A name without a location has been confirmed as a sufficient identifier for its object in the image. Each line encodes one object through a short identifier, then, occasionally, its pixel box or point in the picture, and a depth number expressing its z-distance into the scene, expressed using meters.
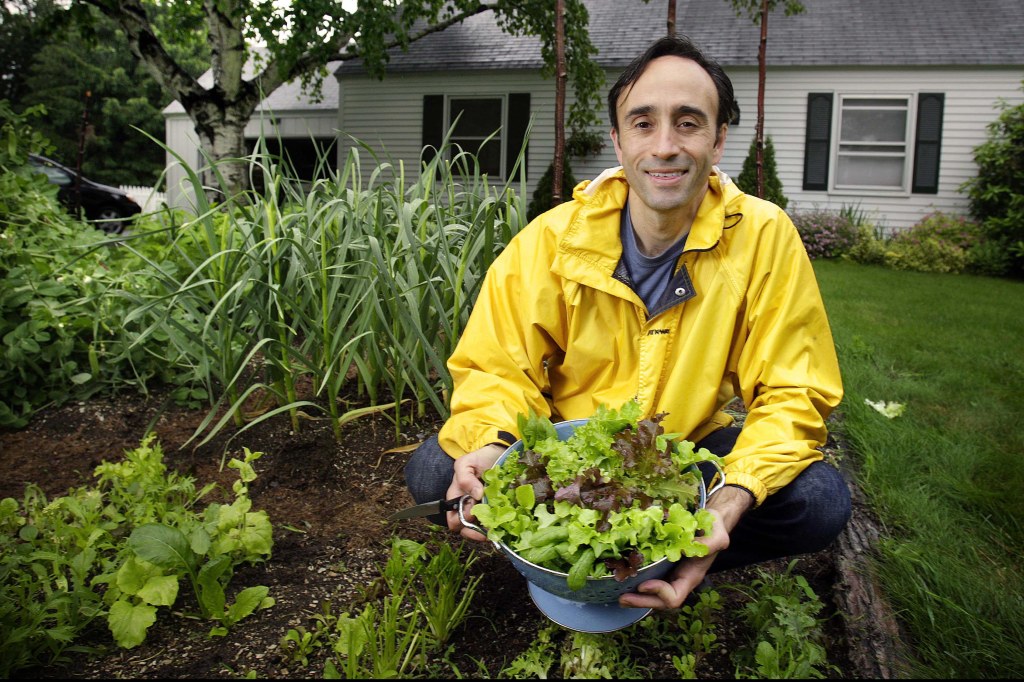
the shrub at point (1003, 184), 9.53
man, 1.61
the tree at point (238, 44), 7.80
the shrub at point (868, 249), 10.17
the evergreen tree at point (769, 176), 10.84
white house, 11.23
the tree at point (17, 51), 28.55
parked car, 10.80
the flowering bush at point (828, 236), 10.53
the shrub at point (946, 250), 9.47
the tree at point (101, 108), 26.91
